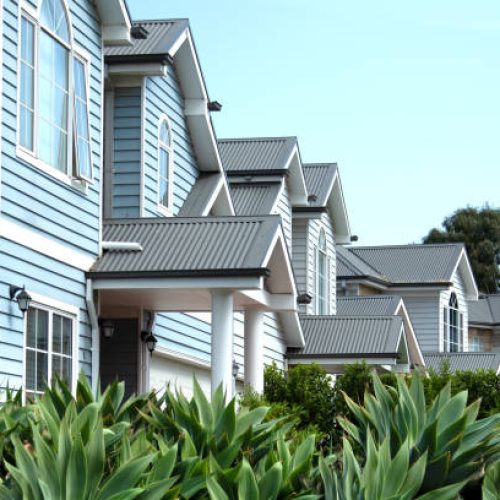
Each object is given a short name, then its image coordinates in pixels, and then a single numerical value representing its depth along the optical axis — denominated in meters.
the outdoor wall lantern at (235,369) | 22.17
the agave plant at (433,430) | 6.73
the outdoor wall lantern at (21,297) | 14.12
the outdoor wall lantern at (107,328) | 17.12
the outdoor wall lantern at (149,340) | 18.75
